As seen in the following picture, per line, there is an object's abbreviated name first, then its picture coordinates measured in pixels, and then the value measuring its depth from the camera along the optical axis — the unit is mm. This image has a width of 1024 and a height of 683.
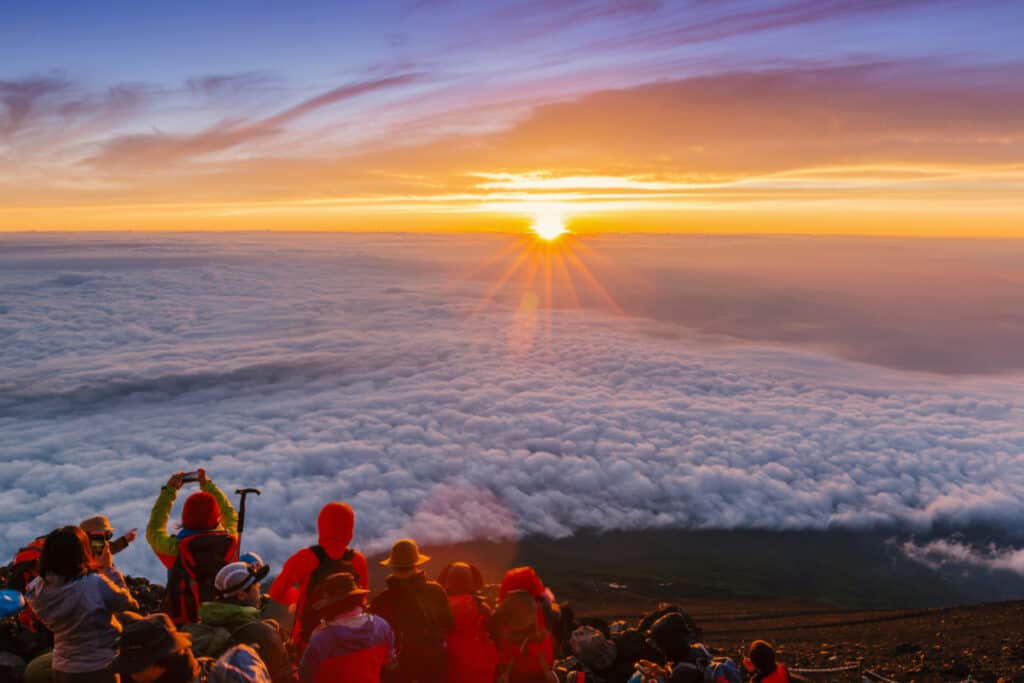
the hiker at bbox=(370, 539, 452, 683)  4949
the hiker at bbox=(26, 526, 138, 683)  4105
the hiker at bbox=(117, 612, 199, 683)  3271
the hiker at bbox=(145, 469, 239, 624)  5000
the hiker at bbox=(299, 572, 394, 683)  4078
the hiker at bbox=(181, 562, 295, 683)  4266
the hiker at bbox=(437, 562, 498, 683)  5105
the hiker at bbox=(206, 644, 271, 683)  3539
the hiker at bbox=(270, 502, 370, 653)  4988
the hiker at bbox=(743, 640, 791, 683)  5328
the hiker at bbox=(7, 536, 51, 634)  5707
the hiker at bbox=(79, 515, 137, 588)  4965
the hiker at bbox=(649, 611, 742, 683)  5266
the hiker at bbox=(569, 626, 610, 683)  6137
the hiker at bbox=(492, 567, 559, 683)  4879
